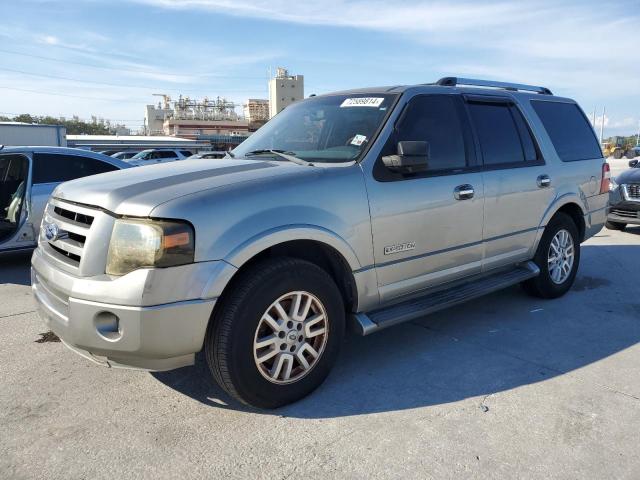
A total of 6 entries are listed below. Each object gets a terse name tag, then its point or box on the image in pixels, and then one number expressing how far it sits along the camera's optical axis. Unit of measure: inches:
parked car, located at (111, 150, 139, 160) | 1146.4
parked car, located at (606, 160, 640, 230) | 346.3
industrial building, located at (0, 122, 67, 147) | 1433.3
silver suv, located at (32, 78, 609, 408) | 103.5
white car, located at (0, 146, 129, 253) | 244.5
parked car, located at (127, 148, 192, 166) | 1072.0
